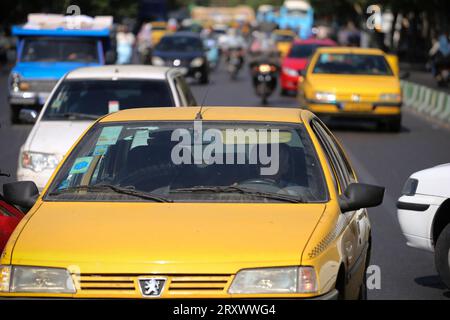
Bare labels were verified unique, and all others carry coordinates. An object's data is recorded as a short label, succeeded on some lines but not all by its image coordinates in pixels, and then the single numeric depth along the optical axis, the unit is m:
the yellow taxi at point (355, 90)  23.77
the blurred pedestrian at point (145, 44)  51.21
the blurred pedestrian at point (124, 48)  43.34
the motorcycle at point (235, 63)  46.25
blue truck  24.44
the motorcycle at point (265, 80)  30.97
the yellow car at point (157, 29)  72.01
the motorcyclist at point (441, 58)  39.38
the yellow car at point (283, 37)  63.34
